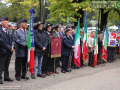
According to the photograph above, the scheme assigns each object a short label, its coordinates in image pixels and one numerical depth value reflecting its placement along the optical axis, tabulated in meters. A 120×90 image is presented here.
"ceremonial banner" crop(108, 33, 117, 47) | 11.37
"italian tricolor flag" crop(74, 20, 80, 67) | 8.74
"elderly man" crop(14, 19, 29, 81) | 6.36
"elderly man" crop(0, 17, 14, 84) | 5.97
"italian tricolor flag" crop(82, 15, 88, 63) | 9.37
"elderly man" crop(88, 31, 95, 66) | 9.90
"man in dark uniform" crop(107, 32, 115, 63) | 11.69
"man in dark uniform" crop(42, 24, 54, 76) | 7.45
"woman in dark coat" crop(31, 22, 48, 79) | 6.89
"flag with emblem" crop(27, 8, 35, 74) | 6.32
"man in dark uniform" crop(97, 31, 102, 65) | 10.38
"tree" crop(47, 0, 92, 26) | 13.26
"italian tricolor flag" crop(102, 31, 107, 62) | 10.58
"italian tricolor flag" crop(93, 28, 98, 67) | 9.81
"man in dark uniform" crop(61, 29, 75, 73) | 8.14
